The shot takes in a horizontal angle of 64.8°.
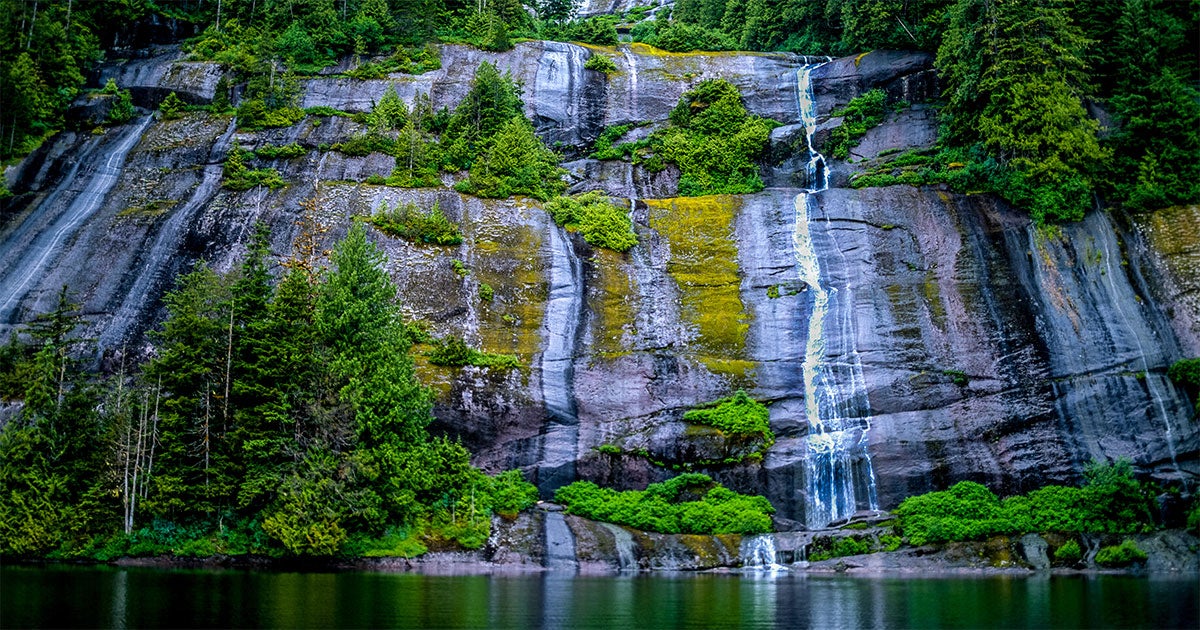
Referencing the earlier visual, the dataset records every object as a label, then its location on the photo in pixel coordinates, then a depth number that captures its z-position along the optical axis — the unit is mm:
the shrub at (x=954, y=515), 33000
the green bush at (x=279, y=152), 49688
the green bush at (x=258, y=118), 51844
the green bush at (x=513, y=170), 47125
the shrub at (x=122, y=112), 53375
